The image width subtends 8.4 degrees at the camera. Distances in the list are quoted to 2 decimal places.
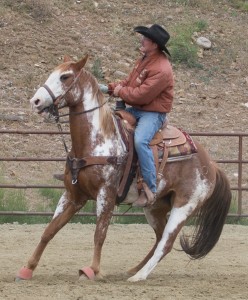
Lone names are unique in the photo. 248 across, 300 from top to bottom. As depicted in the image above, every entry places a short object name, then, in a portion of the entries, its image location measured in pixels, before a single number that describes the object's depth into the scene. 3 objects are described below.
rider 14.30
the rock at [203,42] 32.87
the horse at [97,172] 14.02
